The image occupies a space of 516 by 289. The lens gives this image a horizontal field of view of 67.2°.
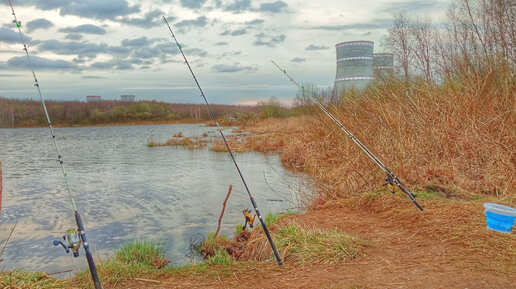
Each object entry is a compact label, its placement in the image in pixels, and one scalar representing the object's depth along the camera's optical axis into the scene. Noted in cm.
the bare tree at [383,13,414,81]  2891
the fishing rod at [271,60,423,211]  566
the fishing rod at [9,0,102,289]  365
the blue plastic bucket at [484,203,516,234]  432
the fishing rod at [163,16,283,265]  664
